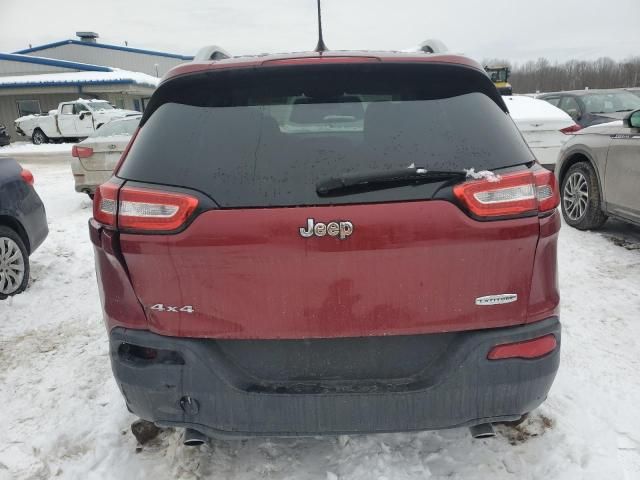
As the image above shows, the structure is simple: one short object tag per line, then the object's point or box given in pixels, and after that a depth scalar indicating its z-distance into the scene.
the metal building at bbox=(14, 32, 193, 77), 43.16
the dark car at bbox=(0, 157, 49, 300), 4.57
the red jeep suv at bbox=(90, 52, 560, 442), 1.73
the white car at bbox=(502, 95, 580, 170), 8.05
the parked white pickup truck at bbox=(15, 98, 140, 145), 23.95
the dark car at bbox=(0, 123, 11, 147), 23.00
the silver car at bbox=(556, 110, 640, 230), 5.14
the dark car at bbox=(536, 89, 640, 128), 10.66
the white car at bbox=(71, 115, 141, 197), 8.20
